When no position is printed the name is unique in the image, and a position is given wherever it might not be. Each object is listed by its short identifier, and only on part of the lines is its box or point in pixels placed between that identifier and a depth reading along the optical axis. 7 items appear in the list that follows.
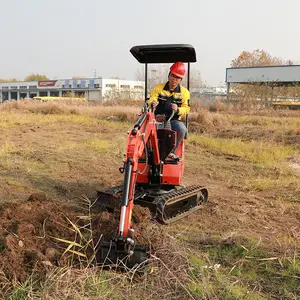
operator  6.05
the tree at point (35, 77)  106.59
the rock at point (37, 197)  5.43
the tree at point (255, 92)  29.90
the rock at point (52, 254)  3.69
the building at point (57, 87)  70.13
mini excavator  4.29
